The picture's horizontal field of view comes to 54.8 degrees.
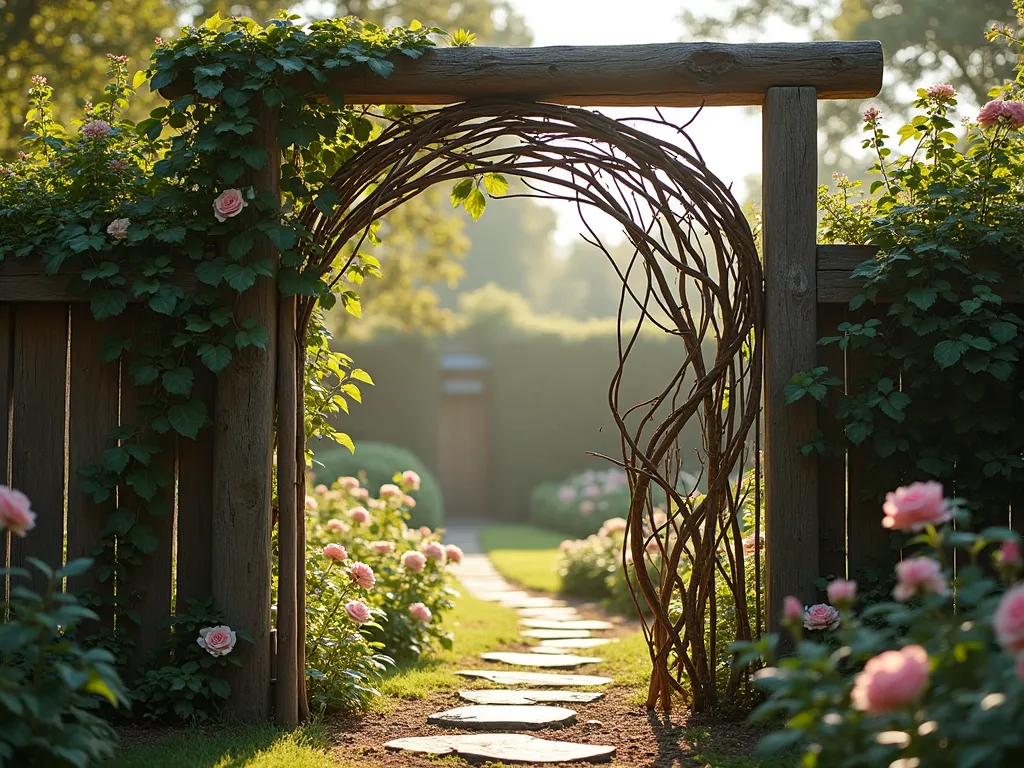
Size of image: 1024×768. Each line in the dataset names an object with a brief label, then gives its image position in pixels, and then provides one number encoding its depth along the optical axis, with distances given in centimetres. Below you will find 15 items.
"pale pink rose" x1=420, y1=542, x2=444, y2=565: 516
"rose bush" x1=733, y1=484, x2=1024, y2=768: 152
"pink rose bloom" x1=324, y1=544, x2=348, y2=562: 400
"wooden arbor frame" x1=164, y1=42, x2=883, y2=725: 337
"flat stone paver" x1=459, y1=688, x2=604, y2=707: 389
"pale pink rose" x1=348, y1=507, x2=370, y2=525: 507
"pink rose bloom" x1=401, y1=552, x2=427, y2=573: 480
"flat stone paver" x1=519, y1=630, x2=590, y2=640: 572
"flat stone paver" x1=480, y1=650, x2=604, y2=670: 479
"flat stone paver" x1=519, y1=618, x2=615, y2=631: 607
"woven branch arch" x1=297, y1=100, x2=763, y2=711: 355
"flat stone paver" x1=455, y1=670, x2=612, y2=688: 431
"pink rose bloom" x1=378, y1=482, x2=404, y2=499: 544
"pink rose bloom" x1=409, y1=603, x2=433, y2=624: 470
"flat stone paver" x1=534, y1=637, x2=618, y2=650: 539
